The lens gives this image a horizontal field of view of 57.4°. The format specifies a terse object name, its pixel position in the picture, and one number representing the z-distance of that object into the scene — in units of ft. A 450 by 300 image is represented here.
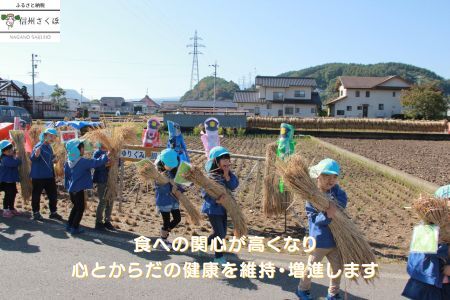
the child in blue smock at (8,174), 19.49
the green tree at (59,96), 213.66
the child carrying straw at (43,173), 18.74
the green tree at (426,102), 125.29
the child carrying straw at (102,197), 17.44
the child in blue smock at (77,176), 16.37
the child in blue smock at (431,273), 8.26
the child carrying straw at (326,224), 10.77
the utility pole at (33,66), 162.96
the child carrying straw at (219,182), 13.46
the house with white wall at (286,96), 150.92
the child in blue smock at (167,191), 14.96
